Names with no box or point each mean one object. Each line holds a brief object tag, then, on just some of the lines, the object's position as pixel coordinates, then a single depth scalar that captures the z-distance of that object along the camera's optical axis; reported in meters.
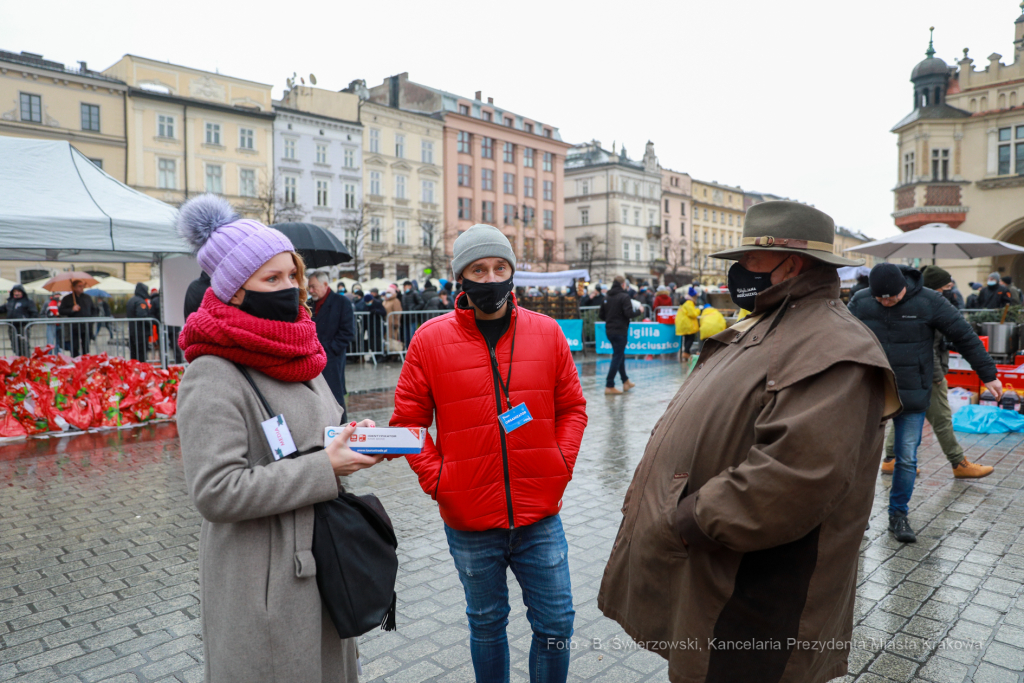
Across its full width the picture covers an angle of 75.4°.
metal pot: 10.23
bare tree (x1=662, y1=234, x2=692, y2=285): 83.25
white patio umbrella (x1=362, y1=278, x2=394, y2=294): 28.28
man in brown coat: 1.81
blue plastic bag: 8.62
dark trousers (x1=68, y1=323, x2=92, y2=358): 10.58
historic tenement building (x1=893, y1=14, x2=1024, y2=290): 33.56
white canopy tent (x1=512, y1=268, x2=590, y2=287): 20.61
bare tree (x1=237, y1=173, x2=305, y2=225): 39.59
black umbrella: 7.68
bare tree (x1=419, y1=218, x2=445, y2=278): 50.88
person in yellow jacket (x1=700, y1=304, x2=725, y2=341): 14.49
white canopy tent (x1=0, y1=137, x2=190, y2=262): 7.87
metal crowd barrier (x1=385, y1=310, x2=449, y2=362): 16.83
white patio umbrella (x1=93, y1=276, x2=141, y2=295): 28.64
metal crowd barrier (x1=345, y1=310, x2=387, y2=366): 16.67
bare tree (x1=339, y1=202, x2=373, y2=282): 46.02
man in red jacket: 2.59
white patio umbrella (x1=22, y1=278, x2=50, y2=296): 29.30
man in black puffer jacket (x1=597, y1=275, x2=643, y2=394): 12.20
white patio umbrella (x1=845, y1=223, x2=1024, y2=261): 11.17
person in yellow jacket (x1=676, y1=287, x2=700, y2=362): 17.28
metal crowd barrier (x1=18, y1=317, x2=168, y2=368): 9.69
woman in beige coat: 1.81
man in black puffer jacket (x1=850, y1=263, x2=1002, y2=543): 5.04
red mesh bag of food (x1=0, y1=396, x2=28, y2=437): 8.51
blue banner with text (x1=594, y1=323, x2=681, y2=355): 18.34
